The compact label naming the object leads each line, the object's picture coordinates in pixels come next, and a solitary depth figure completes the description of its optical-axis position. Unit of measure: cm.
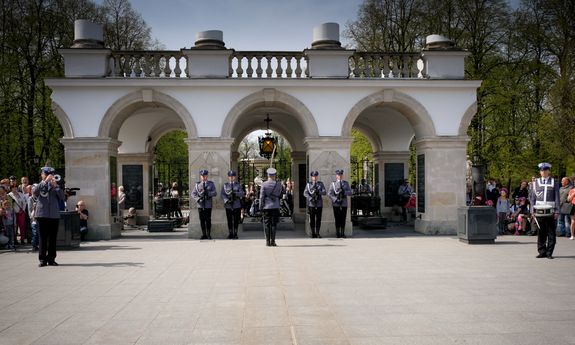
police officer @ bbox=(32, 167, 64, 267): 1046
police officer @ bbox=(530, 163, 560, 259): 1069
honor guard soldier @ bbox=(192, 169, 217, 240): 1495
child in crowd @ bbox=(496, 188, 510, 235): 1603
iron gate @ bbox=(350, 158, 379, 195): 2193
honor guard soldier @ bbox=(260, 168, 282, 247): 1338
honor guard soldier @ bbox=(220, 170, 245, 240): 1528
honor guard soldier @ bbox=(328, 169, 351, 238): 1516
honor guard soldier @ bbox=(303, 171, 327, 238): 1516
